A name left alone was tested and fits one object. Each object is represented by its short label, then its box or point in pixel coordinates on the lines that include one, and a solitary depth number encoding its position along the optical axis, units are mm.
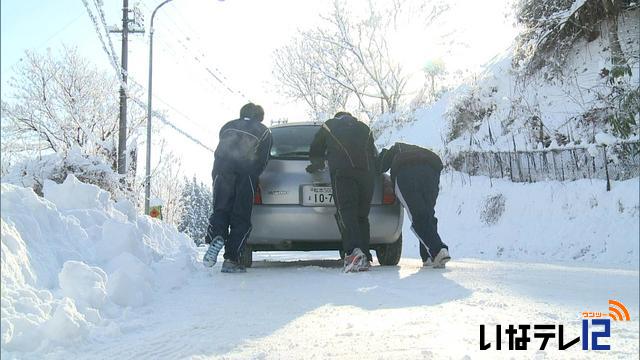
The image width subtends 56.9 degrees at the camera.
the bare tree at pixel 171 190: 42681
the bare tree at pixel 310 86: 40125
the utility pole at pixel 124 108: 20594
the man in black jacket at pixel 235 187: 5852
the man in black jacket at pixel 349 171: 5766
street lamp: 20077
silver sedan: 5973
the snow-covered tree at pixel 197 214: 68575
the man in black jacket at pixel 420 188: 6047
